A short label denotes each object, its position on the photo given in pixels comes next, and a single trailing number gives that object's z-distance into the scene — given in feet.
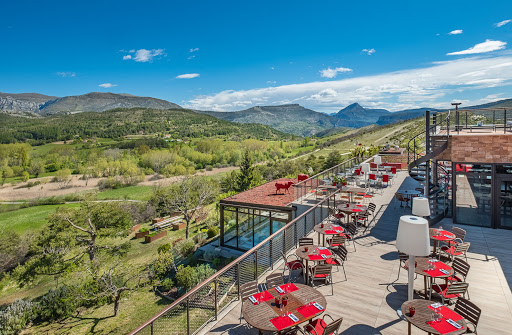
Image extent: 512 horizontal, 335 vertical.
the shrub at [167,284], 61.63
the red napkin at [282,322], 13.17
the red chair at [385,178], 52.75
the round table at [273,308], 13.61
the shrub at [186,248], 74.84
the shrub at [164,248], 79.56
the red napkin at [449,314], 13.60
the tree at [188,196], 114.00
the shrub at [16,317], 53.88
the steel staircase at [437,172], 34.31
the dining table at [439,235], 23.80
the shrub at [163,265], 65.92
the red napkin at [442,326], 12.76
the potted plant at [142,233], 107.04
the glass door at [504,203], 31.35
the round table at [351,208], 32.86
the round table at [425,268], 18.22
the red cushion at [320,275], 20.63
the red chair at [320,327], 13.61
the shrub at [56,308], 59.57
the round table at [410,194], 41.79
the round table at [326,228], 27.07
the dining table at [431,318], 12.80
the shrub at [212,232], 86.53
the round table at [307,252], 21.13
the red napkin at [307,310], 14.10
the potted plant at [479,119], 41.33
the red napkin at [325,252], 21.66
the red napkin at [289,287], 16.45
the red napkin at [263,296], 15.61
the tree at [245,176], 139.63
